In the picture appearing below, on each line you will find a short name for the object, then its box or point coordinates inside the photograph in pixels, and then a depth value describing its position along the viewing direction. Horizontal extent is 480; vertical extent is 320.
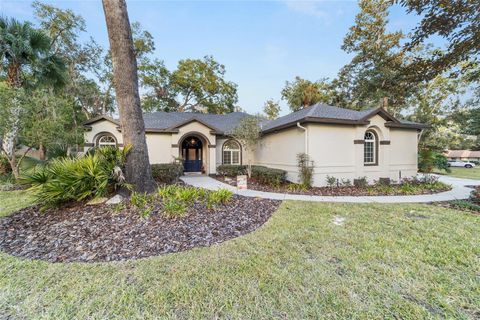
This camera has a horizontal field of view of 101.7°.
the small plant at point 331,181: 9.89
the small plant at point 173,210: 4.83
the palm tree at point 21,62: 8.84
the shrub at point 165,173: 11.16
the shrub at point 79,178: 5.27
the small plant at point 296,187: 9.23
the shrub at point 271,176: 10.37
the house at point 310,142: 10.02
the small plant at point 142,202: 4.93
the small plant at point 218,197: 5.70
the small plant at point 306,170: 9.70
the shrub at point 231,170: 14.25
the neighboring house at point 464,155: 43.66
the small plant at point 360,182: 10.11
